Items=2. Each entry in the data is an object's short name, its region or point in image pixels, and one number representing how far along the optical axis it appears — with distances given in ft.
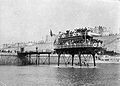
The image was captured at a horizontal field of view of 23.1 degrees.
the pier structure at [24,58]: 369.67
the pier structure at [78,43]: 246.56
